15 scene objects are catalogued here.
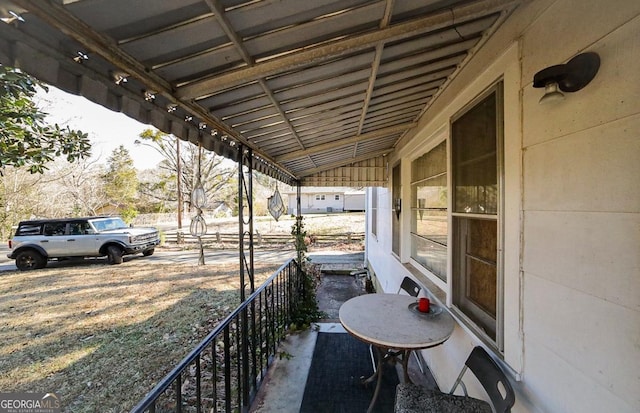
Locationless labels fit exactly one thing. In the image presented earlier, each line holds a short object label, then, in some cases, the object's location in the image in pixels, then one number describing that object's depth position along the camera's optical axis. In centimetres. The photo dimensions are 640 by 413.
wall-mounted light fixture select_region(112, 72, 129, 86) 114
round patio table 169
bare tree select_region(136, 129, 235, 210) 1141
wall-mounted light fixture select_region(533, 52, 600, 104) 91
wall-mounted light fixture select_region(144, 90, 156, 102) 131
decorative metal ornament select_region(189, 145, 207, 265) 268
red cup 205
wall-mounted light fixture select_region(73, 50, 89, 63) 98
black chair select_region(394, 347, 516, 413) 130
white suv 847
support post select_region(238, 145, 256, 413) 211
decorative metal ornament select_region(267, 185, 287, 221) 491
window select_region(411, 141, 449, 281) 250
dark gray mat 218
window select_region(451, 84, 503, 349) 155
